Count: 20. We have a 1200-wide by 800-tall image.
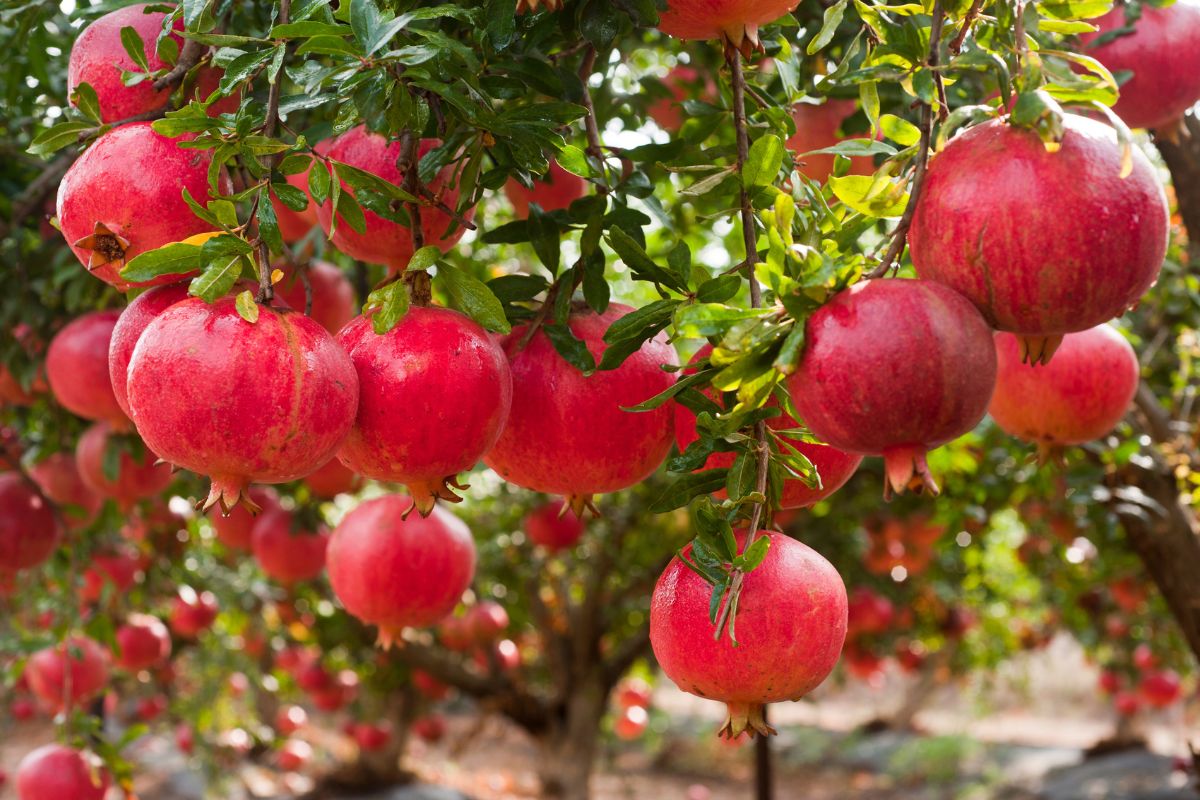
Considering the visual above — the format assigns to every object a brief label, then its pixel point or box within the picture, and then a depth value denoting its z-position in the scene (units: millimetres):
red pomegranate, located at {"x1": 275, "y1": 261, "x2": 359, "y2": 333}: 1854
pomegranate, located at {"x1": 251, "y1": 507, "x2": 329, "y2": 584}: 3141
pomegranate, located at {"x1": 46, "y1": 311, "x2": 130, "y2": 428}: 1912
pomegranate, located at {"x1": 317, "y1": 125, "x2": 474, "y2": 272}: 1273
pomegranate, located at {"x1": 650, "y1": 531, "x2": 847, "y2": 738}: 995
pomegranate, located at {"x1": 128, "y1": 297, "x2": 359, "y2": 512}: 935
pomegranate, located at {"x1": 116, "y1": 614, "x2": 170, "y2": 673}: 3783
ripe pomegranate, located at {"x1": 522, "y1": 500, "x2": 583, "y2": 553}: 4211
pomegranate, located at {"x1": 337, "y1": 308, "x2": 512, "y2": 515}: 1021
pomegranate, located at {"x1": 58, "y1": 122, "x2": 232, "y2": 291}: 1090
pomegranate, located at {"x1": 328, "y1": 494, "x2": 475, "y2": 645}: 1847
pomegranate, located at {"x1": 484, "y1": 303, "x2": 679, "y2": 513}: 1168
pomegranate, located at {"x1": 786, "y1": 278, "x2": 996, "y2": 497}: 822
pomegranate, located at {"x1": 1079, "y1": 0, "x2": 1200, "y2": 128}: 1797
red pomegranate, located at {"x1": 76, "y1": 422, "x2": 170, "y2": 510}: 2316
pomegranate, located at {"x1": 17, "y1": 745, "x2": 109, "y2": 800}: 2453
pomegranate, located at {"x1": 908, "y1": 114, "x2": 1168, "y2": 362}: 828
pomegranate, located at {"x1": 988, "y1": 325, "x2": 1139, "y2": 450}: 1595
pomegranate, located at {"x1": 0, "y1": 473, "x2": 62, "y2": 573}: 2467
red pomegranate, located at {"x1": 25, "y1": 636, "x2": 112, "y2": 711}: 3096
